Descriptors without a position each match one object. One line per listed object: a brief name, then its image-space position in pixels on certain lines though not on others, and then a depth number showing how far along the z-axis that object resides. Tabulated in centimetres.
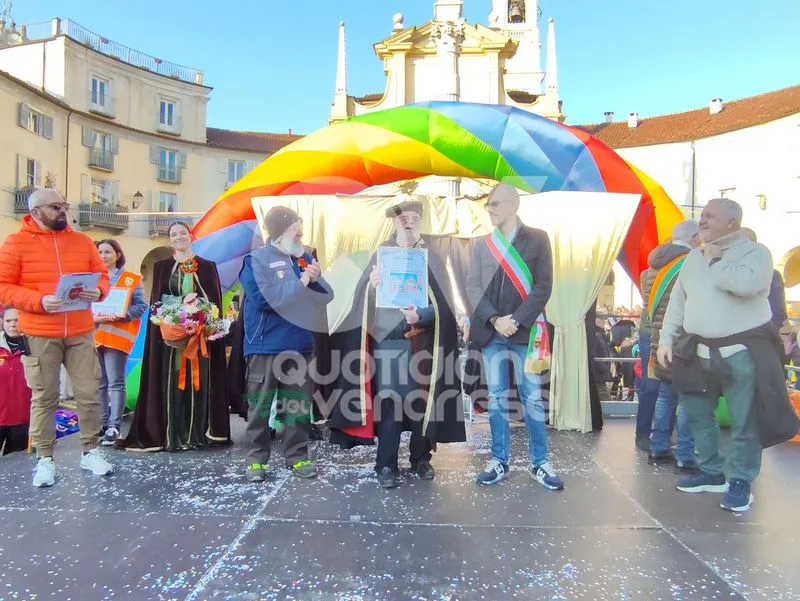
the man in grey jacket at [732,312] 331
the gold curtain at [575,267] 561
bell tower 3975
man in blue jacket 379
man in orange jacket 366
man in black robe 381
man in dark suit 374
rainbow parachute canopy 588
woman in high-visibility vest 487
